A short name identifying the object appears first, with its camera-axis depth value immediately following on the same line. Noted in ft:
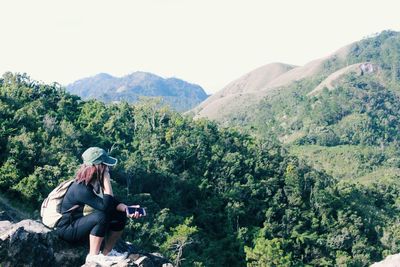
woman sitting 21.26
